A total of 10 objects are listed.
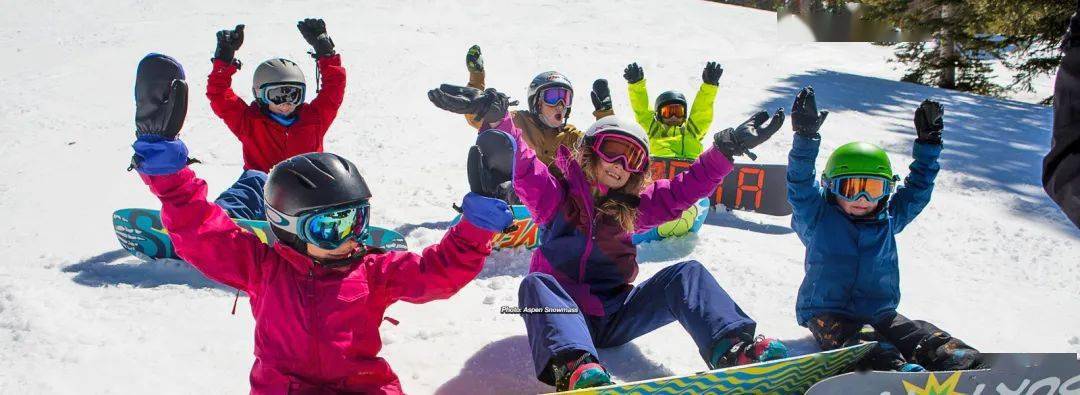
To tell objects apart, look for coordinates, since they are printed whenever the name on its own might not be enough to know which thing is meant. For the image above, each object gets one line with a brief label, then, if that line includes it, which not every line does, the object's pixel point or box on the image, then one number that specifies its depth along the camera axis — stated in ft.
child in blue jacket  12.21
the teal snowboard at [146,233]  15.55
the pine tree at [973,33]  46.42
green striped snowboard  8.90
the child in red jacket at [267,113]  16.76
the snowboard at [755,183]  22.47
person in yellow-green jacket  22.84
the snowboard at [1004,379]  9.01
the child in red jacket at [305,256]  8.32
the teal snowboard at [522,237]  17.34
